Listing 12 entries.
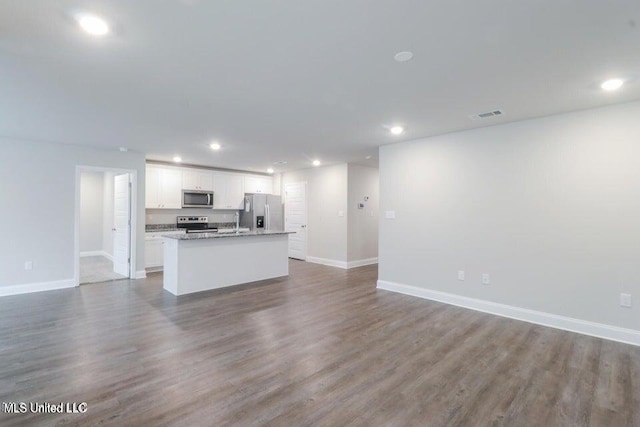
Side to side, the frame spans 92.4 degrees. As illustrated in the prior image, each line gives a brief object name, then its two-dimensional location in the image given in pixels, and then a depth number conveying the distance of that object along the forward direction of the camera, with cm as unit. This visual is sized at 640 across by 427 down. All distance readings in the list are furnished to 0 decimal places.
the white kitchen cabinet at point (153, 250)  659
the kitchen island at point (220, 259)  476
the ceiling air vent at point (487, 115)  354
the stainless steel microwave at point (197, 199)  729
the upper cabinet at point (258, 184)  843
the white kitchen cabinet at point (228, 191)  782
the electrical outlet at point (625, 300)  319
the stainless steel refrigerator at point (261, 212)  801
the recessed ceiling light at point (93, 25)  185
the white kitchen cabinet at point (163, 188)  679
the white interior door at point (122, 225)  593
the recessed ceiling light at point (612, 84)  270
